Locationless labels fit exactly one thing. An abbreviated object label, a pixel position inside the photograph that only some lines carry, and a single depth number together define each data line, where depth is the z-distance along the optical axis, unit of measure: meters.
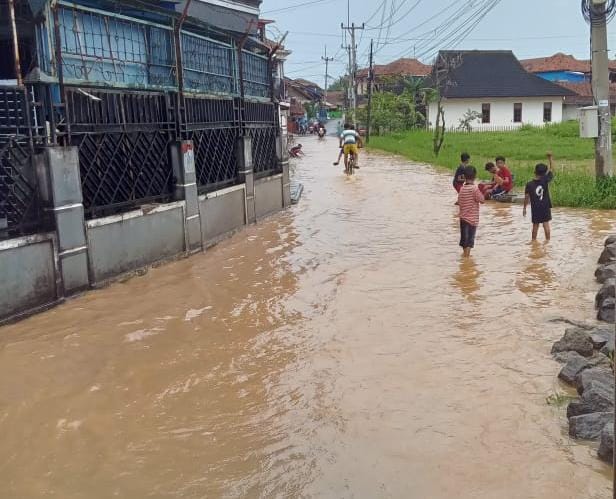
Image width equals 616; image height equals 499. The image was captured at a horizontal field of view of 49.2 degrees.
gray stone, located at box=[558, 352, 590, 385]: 5.66
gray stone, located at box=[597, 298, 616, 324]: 7.13
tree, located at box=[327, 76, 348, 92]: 127.81
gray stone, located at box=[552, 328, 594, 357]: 6.22
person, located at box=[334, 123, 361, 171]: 23.45
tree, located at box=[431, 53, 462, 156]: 43.91
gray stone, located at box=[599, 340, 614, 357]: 6.04
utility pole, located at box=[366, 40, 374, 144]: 45.82
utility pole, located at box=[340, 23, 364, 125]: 58.84
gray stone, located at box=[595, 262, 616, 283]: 8.66
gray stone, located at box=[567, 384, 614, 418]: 4.84
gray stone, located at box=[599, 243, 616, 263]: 9.47
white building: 50.59
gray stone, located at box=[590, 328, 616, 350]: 6.24
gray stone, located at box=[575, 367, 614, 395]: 5.14
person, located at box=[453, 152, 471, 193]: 11.44
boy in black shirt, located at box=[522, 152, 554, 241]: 11.04
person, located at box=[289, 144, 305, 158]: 35.40
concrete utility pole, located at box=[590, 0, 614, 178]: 14.51
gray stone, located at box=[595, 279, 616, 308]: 7.50
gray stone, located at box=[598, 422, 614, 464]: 4.31
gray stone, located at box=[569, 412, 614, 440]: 4.67
